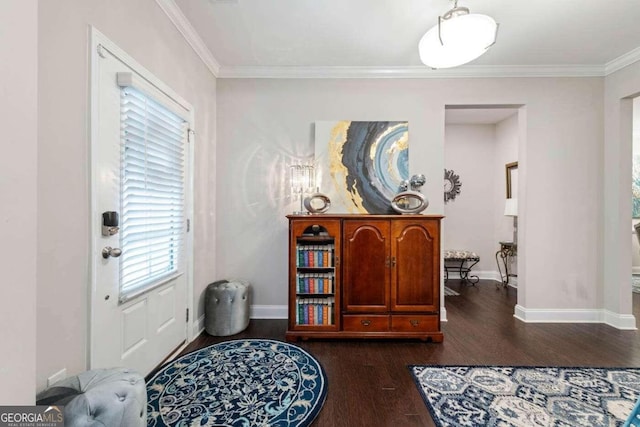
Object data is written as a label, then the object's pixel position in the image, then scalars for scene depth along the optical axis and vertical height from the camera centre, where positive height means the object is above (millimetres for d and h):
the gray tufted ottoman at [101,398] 1060 -794
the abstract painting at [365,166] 3047 +534
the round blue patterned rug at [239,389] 1610 -1233
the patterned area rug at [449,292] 3990 -1221
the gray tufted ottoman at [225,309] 2691 -990
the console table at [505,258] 4418 -771
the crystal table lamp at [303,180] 3037 +372
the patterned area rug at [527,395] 1629 -1247
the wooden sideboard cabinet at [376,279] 2586 -646
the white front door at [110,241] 1474 -173
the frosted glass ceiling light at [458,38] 1743 +1201
